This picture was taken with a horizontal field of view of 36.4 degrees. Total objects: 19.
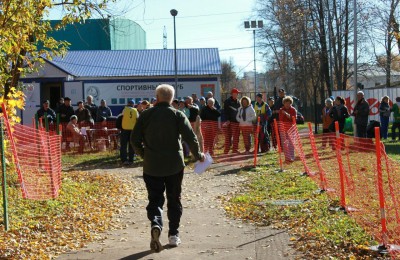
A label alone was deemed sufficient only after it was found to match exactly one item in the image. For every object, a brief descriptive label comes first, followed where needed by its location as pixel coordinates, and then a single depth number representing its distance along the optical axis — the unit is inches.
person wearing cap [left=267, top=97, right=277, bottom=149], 756.6
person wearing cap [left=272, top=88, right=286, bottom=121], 734.5
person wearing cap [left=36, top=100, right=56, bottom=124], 813.2
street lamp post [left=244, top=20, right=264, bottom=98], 1886.1
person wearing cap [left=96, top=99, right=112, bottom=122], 867.0
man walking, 273.7
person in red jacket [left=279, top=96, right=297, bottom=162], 580.1
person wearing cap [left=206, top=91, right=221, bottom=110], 777.6
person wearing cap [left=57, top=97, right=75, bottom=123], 834.8
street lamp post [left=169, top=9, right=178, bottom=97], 1105.7
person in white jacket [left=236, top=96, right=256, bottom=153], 700.4
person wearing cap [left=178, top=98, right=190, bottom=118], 712.7
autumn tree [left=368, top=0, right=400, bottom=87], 1346.0
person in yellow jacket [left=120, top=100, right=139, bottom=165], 650.2
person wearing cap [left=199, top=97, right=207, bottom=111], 839.7
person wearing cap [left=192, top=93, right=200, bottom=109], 875.4
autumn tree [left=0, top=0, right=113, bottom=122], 380.8
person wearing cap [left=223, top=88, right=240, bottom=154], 723.4
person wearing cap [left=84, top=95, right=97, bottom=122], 869.8
